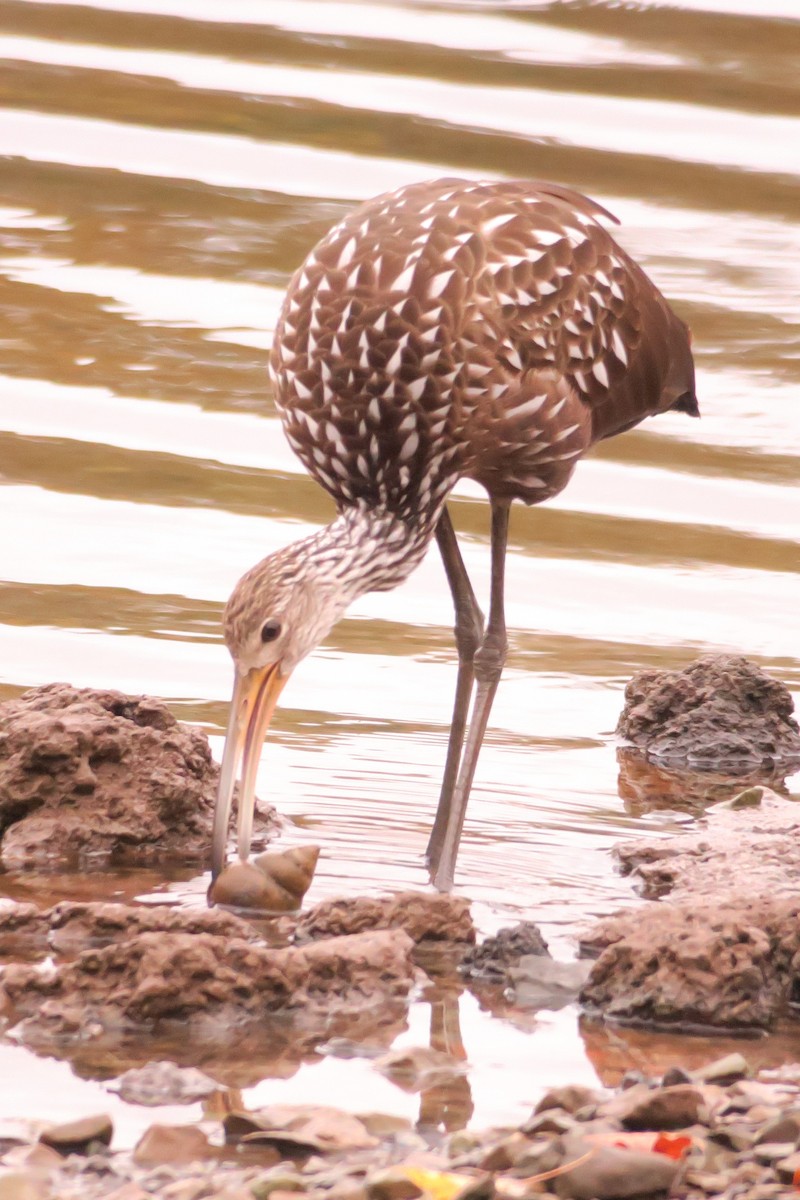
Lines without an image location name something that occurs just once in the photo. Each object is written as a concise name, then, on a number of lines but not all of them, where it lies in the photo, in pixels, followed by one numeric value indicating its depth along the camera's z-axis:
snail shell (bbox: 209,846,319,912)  12.37
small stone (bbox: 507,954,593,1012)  11.04
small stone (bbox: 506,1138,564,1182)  8.38
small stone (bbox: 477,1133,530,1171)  8.49
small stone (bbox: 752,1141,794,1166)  8.48
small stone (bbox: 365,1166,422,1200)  8.17
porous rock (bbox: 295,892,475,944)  11.73
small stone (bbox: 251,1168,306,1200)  8.20
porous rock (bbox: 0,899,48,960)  11.42
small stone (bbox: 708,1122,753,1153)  8.70
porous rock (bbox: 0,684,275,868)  13.35
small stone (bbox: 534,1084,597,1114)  9.15
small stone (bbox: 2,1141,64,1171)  8.59
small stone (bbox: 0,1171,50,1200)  8.18
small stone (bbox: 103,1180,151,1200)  8.14
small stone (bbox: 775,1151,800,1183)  8.27
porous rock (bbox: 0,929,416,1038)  10.35
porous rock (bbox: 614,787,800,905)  12.64
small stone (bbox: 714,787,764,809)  14.72
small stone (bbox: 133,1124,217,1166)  8.67
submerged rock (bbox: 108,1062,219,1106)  9.46
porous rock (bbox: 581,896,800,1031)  10.77
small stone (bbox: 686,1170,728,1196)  8.32
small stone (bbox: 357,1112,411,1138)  9.06
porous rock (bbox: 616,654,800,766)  16.42
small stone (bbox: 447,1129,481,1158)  8.84
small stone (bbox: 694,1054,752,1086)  9.76
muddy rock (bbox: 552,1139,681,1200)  8.25
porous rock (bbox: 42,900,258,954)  11.18
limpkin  12.93
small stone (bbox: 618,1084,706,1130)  8.84
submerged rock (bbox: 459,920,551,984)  11.35
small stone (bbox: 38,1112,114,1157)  8.71
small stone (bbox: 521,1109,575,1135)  8.81
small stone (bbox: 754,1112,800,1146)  8.67
